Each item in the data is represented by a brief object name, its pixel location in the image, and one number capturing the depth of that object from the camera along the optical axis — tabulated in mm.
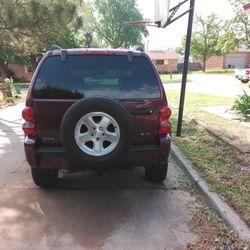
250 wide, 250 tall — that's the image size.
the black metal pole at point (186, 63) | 6828
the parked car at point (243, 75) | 24836
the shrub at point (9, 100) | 15664
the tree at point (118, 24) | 58812
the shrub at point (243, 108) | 8750
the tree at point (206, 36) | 55719
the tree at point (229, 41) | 41031
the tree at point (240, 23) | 39094
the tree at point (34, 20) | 10070
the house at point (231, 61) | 64750
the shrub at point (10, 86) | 16761
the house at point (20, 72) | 40500
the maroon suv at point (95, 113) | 3746
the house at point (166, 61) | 60875
